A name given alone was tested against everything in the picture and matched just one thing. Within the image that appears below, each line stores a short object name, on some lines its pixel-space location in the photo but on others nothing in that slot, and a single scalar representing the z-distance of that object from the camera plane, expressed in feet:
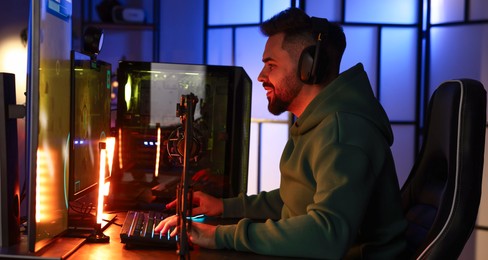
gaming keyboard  4.36
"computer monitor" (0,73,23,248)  4.18
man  4.15
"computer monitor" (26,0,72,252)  3.91
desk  4.15
